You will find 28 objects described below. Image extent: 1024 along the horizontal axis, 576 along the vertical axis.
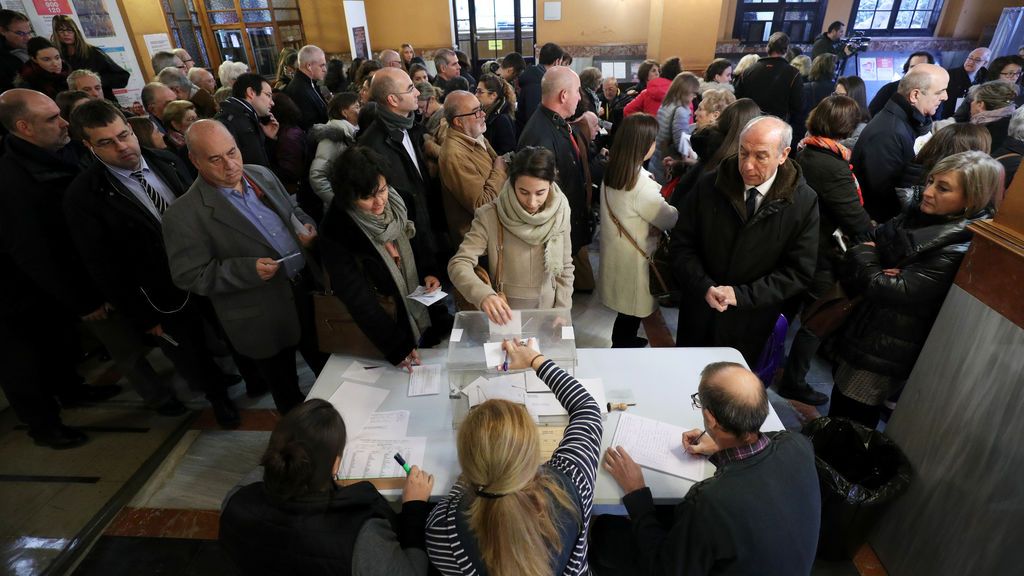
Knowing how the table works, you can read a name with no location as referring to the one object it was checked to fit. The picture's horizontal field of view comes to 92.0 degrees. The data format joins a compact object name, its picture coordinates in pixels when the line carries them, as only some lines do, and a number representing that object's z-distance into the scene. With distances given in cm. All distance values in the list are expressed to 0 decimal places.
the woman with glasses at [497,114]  391
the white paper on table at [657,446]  166
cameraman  777
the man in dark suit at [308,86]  466
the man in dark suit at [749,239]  220
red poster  469
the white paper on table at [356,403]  187
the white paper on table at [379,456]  168
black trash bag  189
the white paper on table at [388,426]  182
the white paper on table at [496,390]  183
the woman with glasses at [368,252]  204
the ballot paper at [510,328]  195
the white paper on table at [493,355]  179
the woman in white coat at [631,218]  257
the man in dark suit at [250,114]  343
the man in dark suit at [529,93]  479
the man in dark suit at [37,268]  233
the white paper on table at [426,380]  203
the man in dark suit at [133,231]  229
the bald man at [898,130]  302
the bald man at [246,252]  211
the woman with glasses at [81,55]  433
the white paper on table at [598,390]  190
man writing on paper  127
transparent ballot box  186
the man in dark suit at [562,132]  308
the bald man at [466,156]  302
